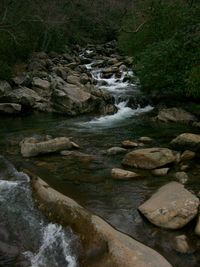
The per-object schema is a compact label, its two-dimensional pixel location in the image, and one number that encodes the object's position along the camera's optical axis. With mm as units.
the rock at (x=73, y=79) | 16510
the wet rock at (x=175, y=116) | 11953
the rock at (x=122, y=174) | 7168
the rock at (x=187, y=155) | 8086
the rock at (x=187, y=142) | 8896
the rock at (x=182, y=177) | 6962
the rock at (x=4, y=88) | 14436
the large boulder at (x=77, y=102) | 13616
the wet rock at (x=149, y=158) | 7568
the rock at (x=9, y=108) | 13429
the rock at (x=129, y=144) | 9105
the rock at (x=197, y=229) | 5188
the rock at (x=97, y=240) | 4572
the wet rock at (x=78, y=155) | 8334
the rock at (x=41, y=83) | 15713
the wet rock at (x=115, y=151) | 8621
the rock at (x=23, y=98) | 14002
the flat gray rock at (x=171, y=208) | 5387
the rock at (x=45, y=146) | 8483
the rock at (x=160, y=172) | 7270
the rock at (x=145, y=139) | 9606
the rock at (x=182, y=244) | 4917
